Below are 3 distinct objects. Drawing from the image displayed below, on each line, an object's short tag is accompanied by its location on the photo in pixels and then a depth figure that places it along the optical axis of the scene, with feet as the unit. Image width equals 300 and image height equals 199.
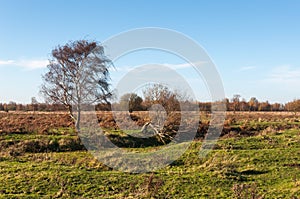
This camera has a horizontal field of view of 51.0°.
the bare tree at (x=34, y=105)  191.38
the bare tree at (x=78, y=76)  86.99
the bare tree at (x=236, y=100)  269.56
